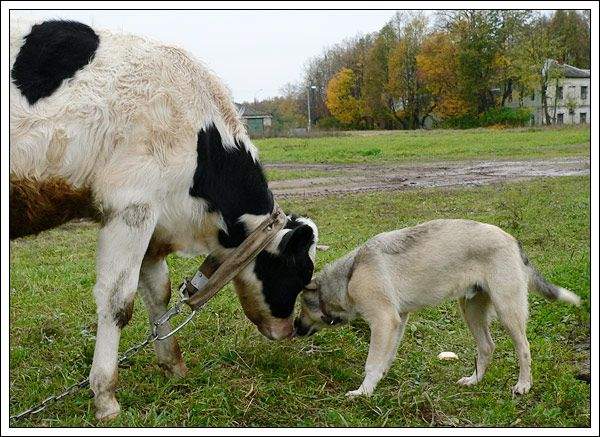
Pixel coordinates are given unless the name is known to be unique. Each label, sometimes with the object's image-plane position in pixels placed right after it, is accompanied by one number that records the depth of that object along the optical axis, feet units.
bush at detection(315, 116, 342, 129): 84.02
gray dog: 17.08
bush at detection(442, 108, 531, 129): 76.79
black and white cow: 14.34
